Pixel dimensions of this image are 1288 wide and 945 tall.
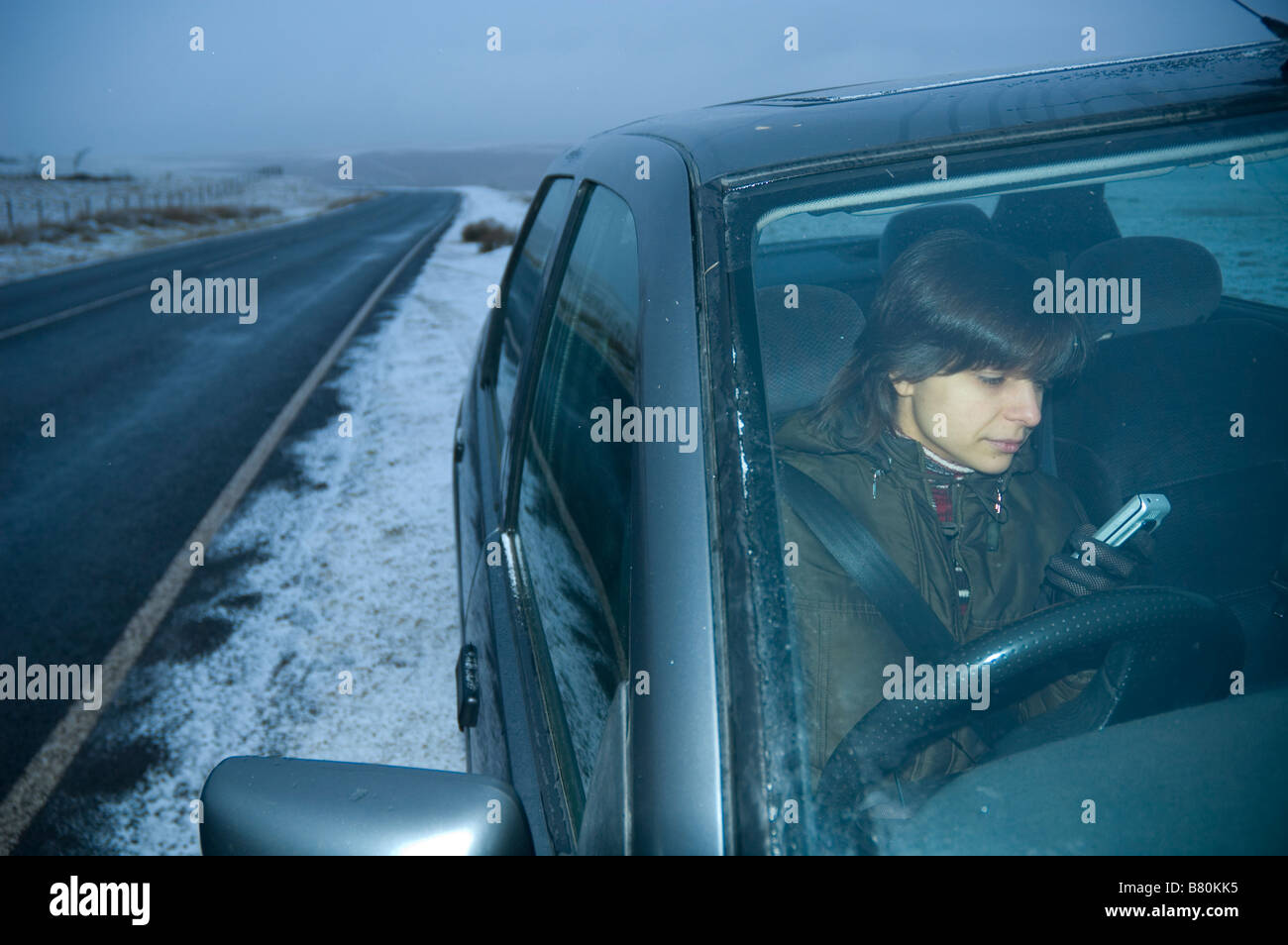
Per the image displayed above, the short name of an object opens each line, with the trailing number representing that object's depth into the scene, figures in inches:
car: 37.5
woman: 52.9
